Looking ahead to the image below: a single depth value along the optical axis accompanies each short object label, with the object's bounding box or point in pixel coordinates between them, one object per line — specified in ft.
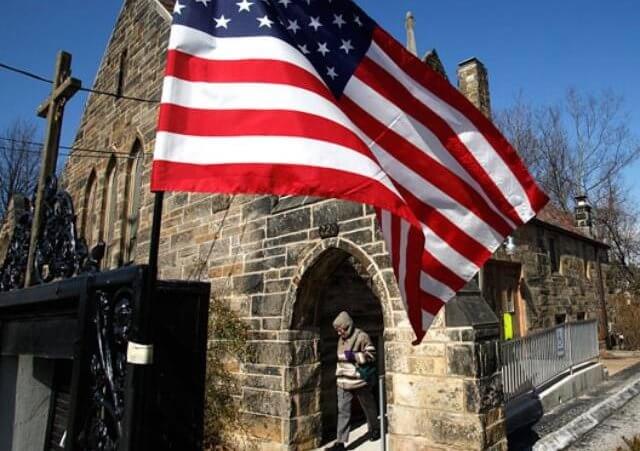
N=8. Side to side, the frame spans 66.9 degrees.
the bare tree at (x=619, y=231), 79.43
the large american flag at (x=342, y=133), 7.06
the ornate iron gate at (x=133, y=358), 5.17
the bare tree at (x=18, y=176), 77.30
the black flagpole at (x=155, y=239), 5.35
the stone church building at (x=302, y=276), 15.97
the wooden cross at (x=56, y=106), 15.21
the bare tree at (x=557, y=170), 82.23
